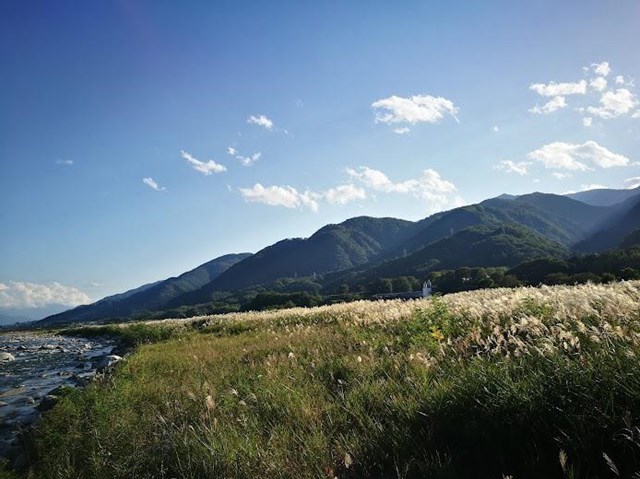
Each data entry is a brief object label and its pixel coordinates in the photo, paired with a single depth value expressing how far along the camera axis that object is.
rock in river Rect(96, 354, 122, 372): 13.62
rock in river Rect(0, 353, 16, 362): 20.85
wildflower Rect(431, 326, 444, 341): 6.64
